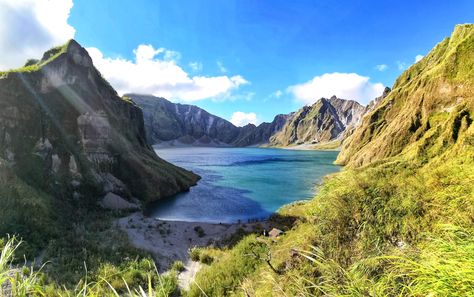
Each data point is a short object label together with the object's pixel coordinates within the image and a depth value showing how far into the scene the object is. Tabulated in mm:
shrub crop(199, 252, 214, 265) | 19172
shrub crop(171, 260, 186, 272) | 17733
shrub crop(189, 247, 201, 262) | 20356
